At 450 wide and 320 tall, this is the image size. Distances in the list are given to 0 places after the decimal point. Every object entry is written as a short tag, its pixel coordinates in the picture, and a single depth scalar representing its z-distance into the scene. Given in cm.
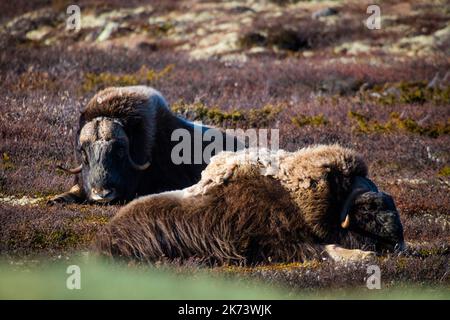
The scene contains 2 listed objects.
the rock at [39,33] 6769
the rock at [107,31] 6370
